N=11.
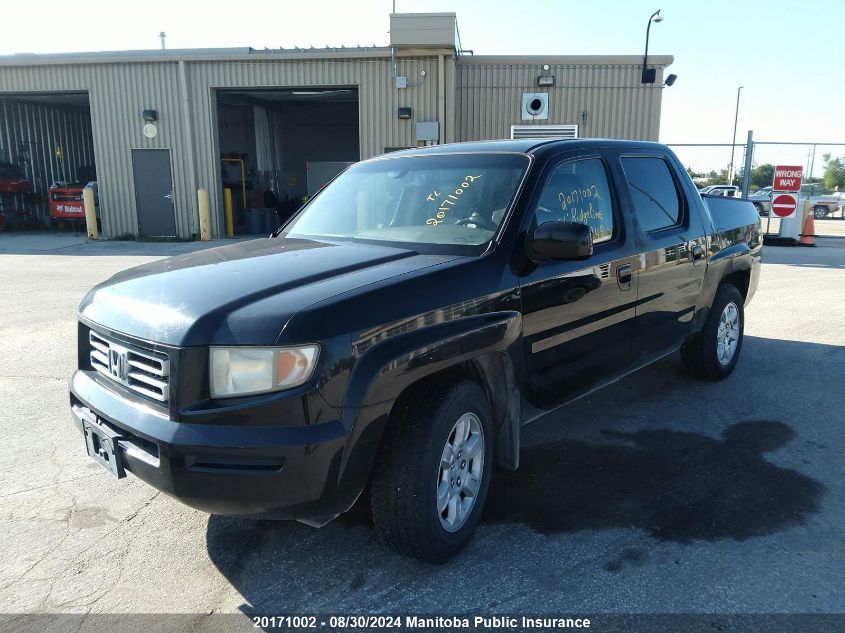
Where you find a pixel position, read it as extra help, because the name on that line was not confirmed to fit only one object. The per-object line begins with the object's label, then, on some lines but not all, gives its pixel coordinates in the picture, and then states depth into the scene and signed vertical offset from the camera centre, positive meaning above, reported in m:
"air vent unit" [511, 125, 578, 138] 16.59 +1.28
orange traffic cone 16.66 -1.37
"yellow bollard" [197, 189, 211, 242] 16.92 -0.81
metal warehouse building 16.14 +2.16
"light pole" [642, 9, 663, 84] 15.94 +2.61
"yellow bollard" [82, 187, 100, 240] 17.52 -0.81
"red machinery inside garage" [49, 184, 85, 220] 19.05 -0.64
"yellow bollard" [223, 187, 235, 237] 17.94 -0.66
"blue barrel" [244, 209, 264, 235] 18.75 -1.15
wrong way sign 15.78 +0.07
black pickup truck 2.28 -0.63
